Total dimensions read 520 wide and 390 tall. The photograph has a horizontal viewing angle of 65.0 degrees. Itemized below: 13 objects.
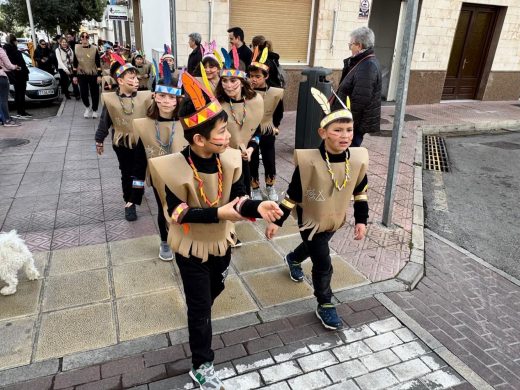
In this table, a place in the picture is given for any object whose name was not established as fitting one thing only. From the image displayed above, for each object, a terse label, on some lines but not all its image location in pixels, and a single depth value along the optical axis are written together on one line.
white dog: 3.54
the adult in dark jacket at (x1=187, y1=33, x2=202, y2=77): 7.26
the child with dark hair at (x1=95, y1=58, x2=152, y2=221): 4.70
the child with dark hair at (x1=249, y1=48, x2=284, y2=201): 5.09
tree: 26.84
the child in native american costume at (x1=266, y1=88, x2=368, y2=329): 2.94
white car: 11.99
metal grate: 8.09
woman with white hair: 5.35
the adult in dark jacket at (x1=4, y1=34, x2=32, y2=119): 10.11
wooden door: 13.36
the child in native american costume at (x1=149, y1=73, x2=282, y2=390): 2.33
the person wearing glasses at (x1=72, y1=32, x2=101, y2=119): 10.24
